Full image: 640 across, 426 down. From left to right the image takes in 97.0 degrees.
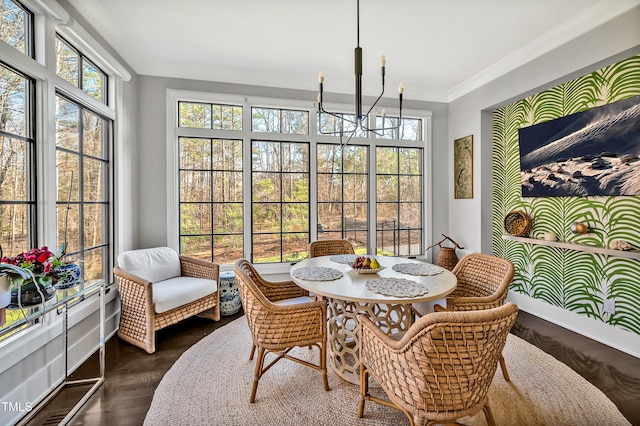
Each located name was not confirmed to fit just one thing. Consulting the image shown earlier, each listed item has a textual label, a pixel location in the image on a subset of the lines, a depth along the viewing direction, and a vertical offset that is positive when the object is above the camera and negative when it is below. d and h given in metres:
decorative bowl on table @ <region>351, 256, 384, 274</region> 2.04 -0.42
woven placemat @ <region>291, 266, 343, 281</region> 1.91 -0.45
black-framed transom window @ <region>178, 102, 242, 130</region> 3.35 +1.13
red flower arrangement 1.44 -0.28
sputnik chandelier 1.79 +0.83
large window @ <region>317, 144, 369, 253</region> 3.76 +0.23
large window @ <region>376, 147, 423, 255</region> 3.95 +0.13
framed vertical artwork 3.66 +0.57
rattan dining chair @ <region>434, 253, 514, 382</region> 1.75 -0.52
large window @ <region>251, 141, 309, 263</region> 3.55 +0.11
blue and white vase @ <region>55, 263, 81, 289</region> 1.64 -0.39
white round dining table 1.59 -0.48
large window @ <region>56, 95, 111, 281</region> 2.17 +0.21
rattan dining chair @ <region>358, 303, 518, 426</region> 1.04 -0.60
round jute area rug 1.61 -1.18
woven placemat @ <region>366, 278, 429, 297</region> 1.61 -0.47
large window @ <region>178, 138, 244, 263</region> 3.36 +0.13
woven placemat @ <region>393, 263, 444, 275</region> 2.08 -0.45
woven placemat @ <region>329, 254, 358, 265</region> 2.46 -0.44
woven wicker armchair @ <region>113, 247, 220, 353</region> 2.33 -0.74
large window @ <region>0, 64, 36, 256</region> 1.67 +0.29
